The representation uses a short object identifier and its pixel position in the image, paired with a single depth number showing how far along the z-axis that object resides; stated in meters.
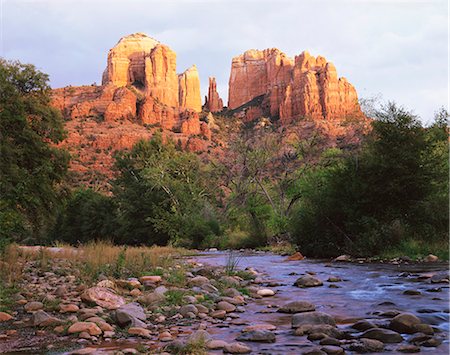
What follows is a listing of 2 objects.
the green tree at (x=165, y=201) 34.94
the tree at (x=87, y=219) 47.22
